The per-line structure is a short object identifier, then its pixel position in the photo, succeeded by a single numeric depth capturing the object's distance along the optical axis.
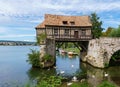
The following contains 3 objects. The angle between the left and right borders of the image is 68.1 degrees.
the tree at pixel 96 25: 20.44
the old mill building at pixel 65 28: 14.07
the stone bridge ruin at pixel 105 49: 12.41
